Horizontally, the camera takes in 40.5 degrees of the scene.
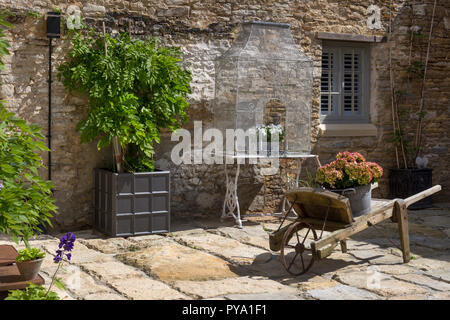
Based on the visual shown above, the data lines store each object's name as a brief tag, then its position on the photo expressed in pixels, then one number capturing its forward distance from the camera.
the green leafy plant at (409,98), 8.73
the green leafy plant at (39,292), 3.54
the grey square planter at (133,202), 6.40
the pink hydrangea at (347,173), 5.20
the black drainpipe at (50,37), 6.45
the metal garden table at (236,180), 7.06
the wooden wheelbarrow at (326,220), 4.88
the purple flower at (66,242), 3.64
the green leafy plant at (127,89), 6.34
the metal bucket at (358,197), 5.13
